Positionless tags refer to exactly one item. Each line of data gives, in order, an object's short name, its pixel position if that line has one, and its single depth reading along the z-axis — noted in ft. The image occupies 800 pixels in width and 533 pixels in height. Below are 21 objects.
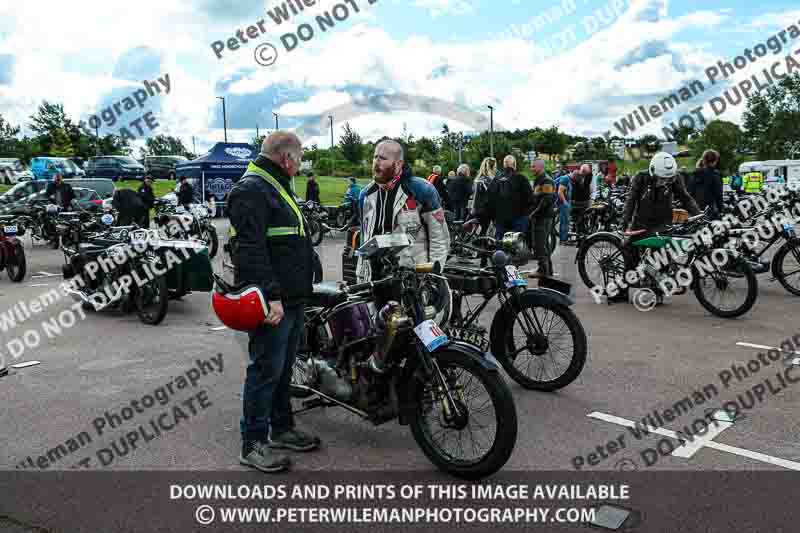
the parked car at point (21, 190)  67.72
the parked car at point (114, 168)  132.87
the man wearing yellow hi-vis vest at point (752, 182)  106.42
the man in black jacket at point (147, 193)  59.06
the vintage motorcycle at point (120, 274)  26.48
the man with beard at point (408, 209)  16.97
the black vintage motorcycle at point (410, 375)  11.63
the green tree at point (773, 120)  251.19
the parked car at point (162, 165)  151.88
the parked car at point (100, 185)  72.43
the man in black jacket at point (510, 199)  31.12
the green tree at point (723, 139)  252.01
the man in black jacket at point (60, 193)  57.11
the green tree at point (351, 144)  151.43
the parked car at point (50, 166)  127.34
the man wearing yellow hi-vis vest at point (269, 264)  11.89
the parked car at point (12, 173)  137.99
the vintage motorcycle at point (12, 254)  37.55
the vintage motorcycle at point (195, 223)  47.67
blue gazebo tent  81.41
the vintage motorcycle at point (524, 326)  16.20
